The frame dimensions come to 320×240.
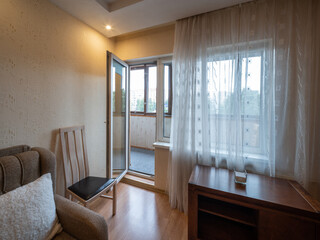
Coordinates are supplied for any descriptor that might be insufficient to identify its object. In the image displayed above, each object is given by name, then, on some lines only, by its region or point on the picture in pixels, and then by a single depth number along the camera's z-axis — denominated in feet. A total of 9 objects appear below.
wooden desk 3.28
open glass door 6.20
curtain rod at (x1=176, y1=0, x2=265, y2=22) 4.64
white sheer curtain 4.23
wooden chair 4.61
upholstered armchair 2.97
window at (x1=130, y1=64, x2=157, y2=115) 9.99
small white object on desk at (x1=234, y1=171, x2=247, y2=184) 4.20
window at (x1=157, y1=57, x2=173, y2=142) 7.25
